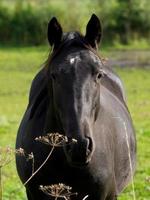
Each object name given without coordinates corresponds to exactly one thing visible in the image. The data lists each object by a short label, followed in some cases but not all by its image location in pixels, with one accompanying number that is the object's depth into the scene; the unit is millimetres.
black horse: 9023
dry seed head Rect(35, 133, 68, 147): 7932
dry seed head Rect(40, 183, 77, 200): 7267
